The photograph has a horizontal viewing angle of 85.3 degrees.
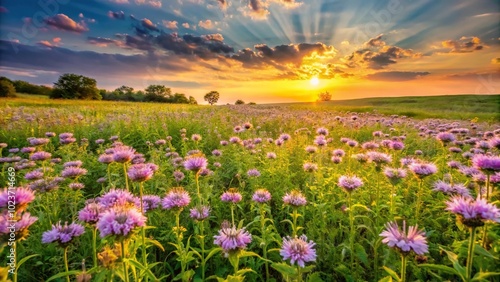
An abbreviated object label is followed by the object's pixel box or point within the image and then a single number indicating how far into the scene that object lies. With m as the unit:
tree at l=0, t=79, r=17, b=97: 39.38
